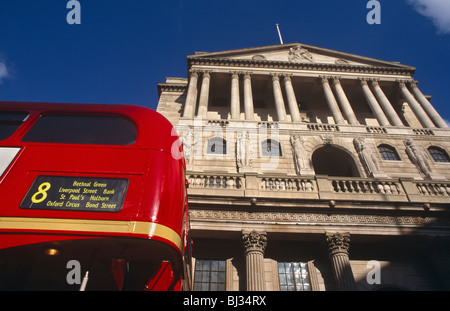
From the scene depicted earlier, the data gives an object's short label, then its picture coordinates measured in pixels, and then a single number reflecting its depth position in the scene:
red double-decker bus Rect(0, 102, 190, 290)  3.58
